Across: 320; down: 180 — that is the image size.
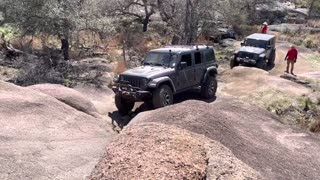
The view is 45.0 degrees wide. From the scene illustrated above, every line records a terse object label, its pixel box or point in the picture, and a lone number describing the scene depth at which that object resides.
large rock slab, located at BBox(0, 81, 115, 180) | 6.84
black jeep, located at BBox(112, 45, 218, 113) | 11.29
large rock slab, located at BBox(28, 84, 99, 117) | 11.16
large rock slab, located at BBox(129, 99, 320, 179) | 7.33
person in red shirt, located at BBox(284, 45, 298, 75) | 18.88
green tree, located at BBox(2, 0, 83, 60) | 15.91
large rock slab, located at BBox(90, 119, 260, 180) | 4.53
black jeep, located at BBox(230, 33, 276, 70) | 19.73
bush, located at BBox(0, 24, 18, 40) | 19.10
